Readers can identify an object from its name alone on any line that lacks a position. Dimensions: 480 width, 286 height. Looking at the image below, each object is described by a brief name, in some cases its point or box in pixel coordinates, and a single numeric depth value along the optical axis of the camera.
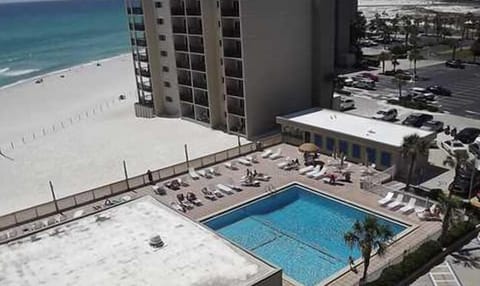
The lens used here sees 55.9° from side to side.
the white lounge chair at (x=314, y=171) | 34.25
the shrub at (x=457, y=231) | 23.84
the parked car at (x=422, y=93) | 51.81
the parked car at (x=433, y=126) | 41.72
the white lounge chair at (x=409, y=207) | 28.14
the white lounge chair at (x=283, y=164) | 36.28
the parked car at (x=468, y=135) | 38.66
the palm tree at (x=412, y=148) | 29.23
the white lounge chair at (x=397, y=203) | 28.69
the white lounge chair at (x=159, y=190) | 32.91
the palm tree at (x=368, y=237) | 20.12
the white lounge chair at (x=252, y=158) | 37.78
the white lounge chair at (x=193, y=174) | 35.25
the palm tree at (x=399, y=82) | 52.89
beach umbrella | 35.88
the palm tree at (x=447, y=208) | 22.84
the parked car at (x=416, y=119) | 42.81
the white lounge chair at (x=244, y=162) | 37.28
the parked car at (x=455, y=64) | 68.36
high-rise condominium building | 41.72
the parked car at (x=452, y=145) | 35.75
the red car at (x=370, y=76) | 62.67
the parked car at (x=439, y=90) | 53.75
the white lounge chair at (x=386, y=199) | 29.14
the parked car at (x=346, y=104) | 50.59
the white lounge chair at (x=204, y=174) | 35.33
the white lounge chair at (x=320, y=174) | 33.83
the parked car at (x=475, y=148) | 33.29
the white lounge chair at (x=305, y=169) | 34.77
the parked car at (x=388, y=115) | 45.25
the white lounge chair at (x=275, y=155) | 38.06
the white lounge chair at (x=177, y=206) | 30.16
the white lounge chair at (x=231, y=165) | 36.87
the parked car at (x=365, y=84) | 59.62
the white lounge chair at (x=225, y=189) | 32.54
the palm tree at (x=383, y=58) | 67.44
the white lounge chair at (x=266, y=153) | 38.44
